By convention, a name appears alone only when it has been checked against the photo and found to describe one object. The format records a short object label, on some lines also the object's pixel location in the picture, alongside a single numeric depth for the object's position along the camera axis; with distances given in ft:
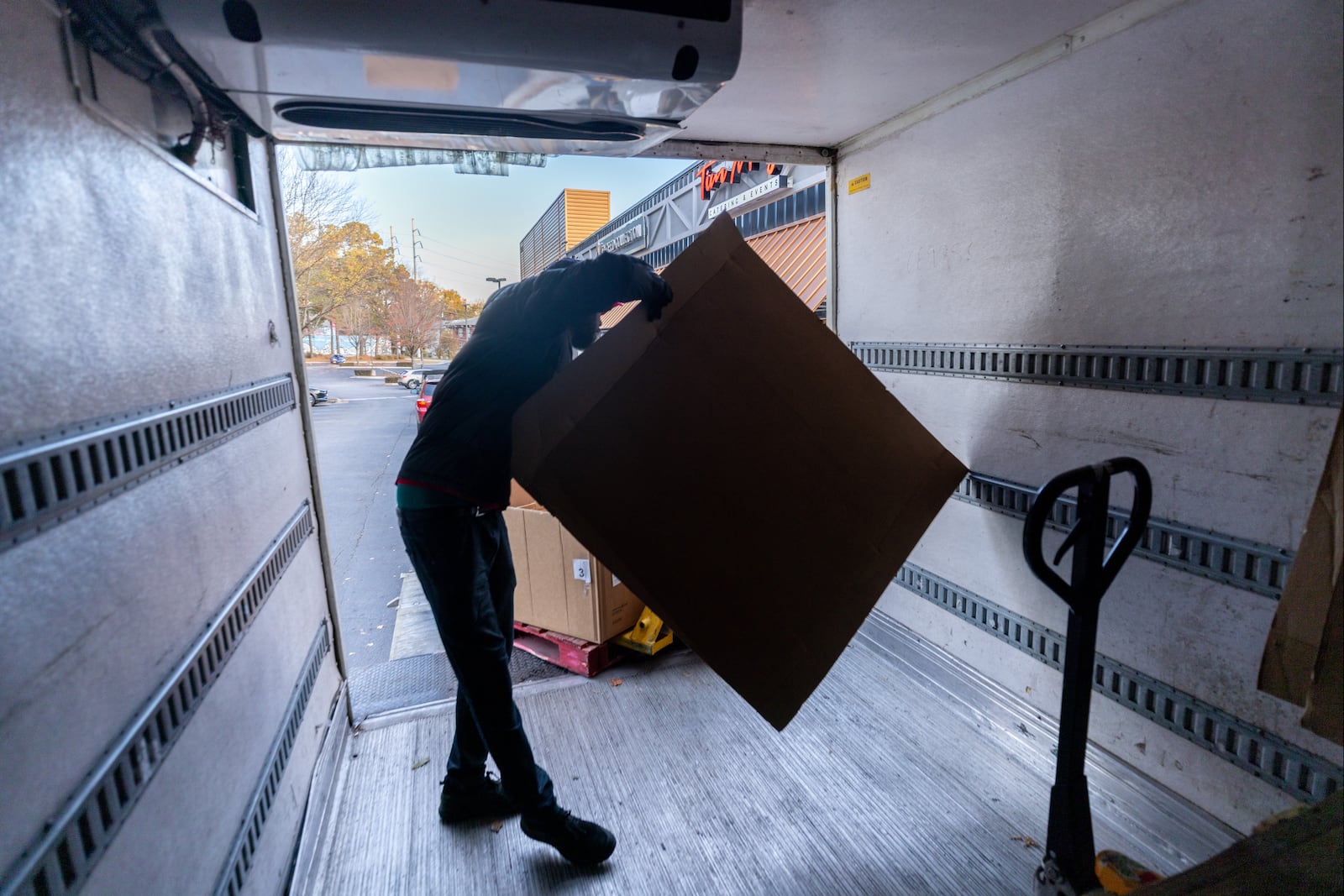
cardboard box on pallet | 9.45
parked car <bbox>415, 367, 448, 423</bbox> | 34.30
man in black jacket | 5.40
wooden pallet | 9.45
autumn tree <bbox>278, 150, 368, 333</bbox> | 43.24
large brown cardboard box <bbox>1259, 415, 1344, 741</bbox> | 3.53
